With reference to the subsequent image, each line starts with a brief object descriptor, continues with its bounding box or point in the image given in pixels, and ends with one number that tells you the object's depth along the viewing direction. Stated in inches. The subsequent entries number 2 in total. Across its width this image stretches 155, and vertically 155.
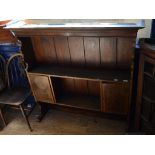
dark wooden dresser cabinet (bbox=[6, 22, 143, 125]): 58.4
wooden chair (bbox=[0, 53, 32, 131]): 76.8
